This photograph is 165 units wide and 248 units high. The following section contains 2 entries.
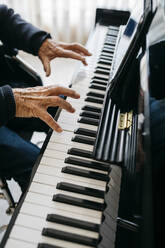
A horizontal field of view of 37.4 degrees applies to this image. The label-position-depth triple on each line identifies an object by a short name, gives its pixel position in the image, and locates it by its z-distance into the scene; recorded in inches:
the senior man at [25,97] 37.9
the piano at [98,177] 28.0
